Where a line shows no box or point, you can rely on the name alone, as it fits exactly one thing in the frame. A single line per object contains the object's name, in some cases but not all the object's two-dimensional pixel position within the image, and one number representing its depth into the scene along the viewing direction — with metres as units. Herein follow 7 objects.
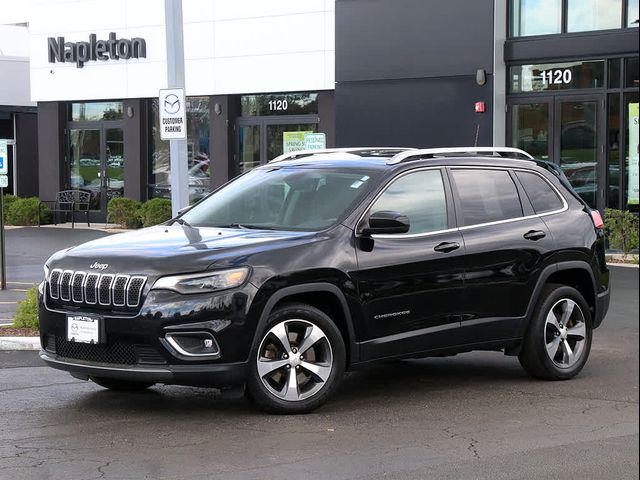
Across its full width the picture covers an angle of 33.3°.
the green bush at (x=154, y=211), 26.09
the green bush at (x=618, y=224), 16.96
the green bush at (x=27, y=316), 10.78
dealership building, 19.59
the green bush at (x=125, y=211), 27.08
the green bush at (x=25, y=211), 29.00
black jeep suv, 6.70
